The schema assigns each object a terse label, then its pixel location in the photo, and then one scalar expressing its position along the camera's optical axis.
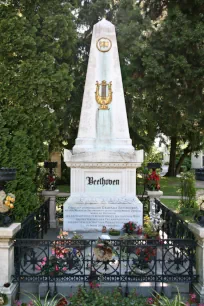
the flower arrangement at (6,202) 6.37
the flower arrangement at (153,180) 11.94
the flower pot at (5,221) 6.09
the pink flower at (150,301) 5.52
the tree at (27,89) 11.23
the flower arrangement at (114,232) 8.97
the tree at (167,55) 16.62
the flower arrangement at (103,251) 6.14
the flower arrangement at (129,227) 9.10
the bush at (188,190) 13.69
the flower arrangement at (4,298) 5.66
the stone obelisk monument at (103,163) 9.48
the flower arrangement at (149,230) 8.12
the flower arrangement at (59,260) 6.18
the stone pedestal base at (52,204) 11.52
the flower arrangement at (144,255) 6.33
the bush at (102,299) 5.43
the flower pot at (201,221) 6.11
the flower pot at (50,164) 11.81
